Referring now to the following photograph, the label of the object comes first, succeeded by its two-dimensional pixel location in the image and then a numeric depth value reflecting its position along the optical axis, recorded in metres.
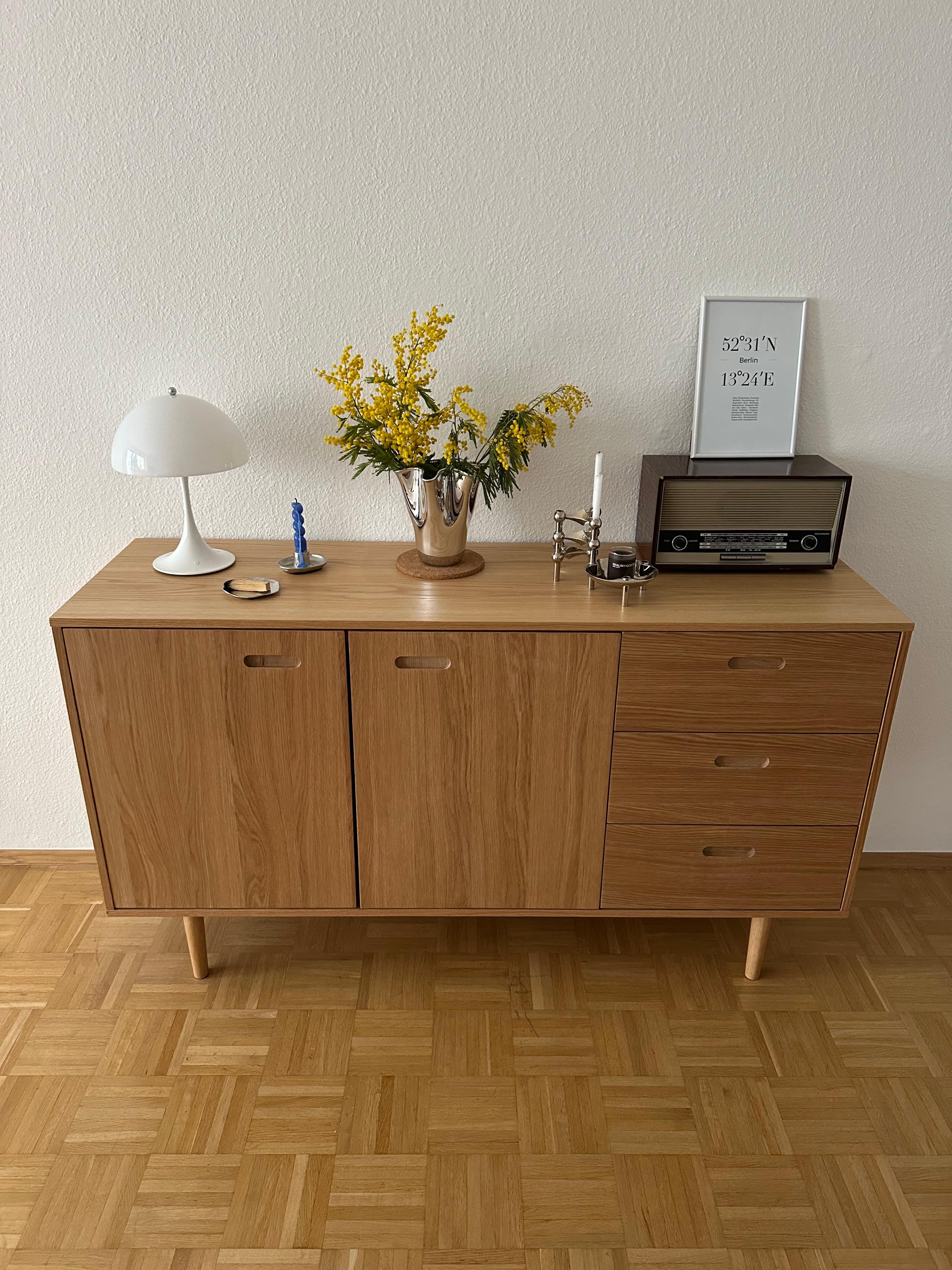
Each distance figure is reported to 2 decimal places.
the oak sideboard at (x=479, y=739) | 1.57
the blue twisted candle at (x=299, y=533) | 1.75
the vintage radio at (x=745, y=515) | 1.70
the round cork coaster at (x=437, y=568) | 1.73
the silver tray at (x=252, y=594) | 1.63
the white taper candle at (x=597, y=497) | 1.64
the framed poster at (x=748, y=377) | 1.77
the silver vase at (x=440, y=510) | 1.69
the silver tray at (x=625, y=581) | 1.63
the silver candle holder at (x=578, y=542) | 1.67
